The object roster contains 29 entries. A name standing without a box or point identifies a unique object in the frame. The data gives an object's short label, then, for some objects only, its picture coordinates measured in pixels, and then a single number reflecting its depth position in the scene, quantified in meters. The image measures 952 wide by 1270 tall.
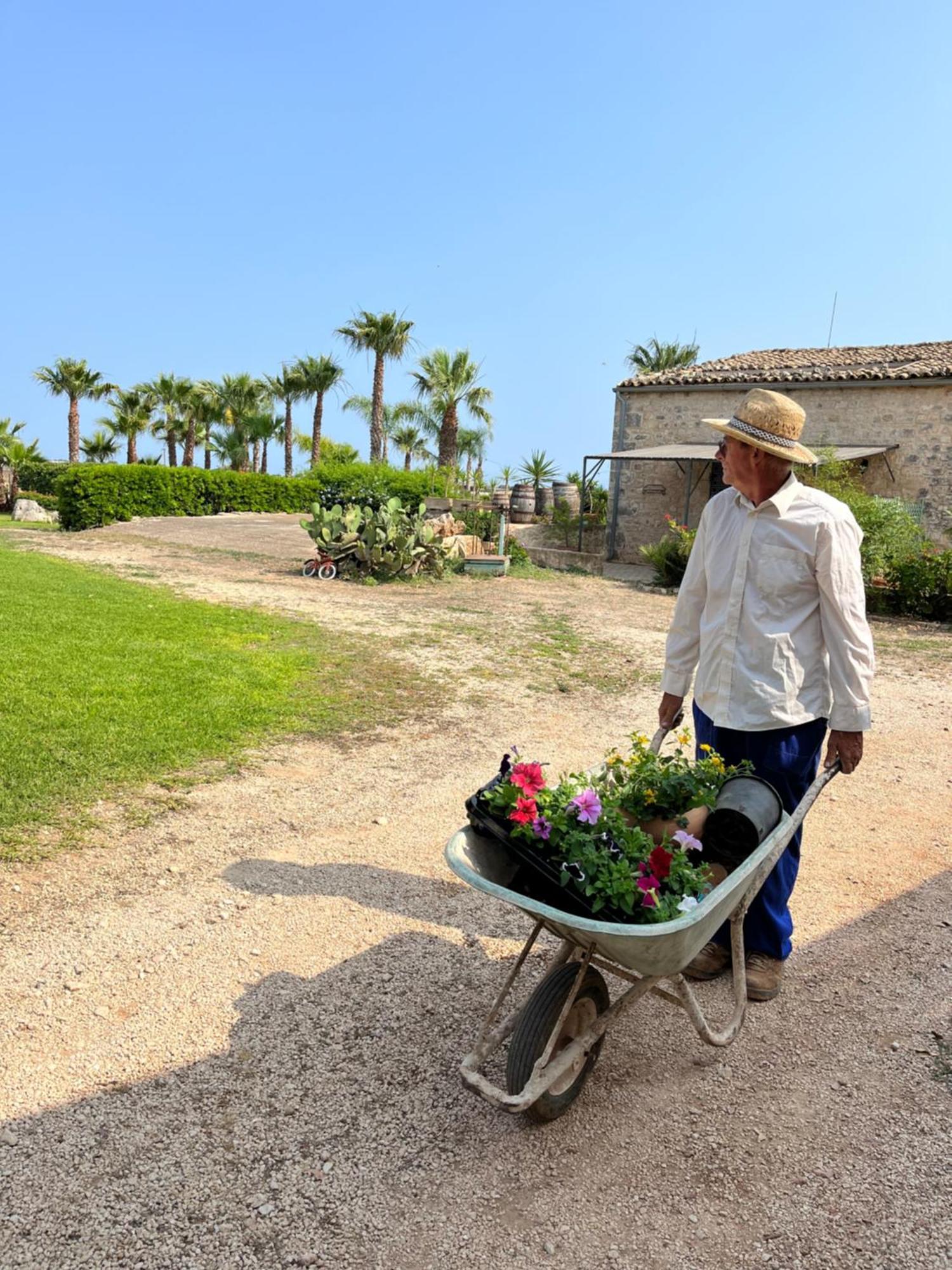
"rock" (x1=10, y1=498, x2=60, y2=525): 30.50
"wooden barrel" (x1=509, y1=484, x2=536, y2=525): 27.02
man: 2.89
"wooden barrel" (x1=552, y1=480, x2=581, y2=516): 27.22
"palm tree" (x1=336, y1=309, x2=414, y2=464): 35.44
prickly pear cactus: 14.57
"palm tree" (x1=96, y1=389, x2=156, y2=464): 44.03
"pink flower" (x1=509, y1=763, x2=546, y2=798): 2.48
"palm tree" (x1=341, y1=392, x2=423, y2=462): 41.53
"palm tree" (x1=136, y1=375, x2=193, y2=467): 42.56
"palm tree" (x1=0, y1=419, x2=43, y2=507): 38.21
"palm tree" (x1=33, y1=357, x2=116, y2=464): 44.25
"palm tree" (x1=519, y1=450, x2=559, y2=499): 32.34
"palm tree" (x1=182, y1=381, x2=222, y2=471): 42.72
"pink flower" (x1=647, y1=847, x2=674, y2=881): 2.37
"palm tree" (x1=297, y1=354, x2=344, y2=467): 40.91
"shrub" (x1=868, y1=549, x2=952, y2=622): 13.45
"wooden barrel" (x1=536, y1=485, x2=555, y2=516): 28.95
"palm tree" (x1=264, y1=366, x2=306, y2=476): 41.22
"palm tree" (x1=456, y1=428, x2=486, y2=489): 39.47
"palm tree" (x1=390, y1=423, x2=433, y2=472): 45.25
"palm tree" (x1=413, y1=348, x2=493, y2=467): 33.59
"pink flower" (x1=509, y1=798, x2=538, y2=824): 2.39
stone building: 18.89
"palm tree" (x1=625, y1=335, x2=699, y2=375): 41.53
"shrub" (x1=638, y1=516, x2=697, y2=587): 16.92
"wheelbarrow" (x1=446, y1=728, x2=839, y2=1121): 2.20
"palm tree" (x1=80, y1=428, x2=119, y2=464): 45.28
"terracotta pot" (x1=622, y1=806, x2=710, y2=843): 2.66
